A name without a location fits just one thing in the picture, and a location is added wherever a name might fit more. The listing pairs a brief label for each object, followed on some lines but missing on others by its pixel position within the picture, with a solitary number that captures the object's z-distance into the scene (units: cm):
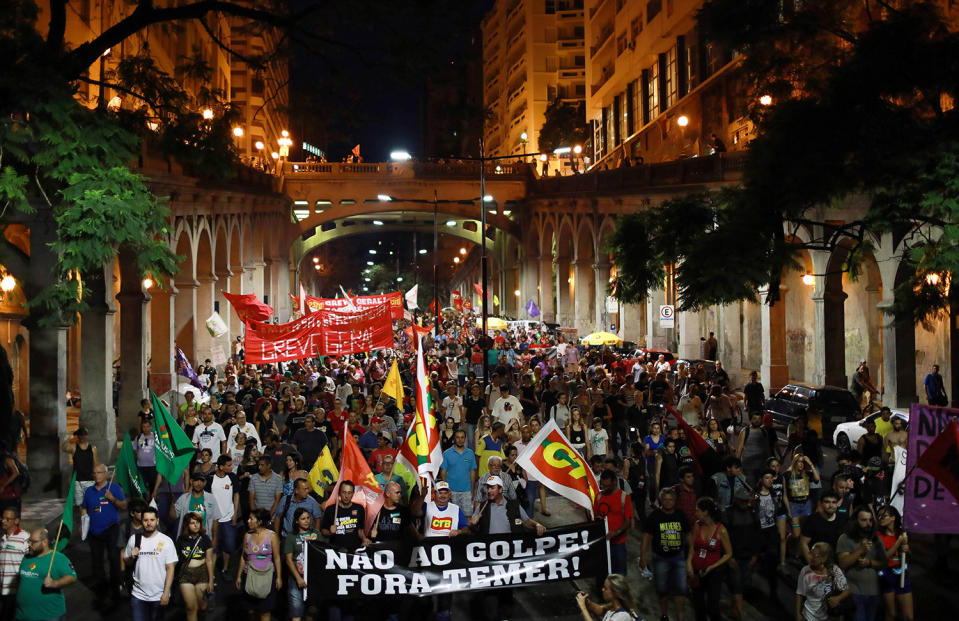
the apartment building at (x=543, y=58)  8625
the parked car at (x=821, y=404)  2191
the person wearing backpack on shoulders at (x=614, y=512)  996
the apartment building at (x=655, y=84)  4391
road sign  2950
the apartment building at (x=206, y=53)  2347
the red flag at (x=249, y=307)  2428
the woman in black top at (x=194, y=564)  903
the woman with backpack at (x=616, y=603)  647
